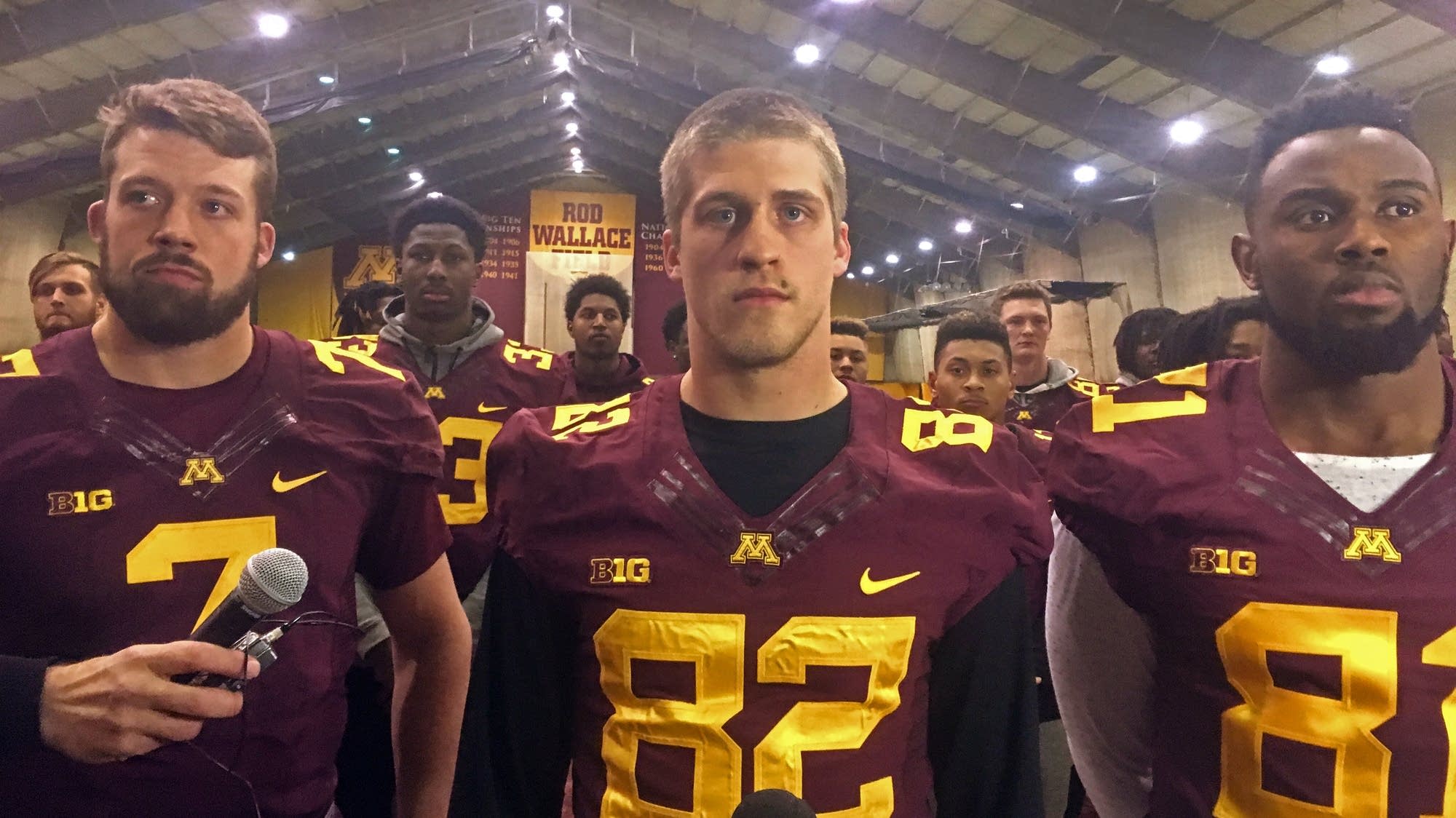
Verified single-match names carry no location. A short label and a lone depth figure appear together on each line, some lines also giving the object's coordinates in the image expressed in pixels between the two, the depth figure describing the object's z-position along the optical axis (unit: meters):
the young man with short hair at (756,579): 1.38
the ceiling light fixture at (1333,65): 6.85
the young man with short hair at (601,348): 4.02
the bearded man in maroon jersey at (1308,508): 1.41
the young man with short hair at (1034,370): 4.18
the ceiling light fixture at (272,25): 8.49
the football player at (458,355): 2.96
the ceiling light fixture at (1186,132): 8.62
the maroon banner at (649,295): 16.62
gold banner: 16.53
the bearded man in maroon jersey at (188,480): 1.45
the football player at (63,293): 3.27
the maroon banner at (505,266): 16.14
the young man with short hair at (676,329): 4.37
